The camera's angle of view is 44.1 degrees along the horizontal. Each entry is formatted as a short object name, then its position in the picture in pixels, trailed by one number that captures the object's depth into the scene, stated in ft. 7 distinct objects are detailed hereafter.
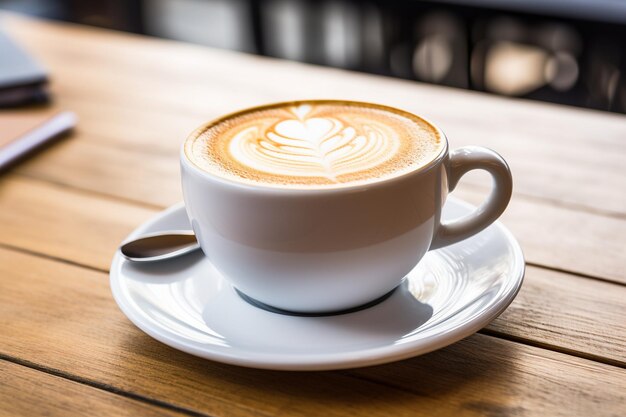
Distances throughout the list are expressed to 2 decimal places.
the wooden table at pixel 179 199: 1.54
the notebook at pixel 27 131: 2.79
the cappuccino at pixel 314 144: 1.67
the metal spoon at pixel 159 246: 1.97
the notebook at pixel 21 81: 3.35
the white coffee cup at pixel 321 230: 1.58
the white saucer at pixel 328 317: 1.53
